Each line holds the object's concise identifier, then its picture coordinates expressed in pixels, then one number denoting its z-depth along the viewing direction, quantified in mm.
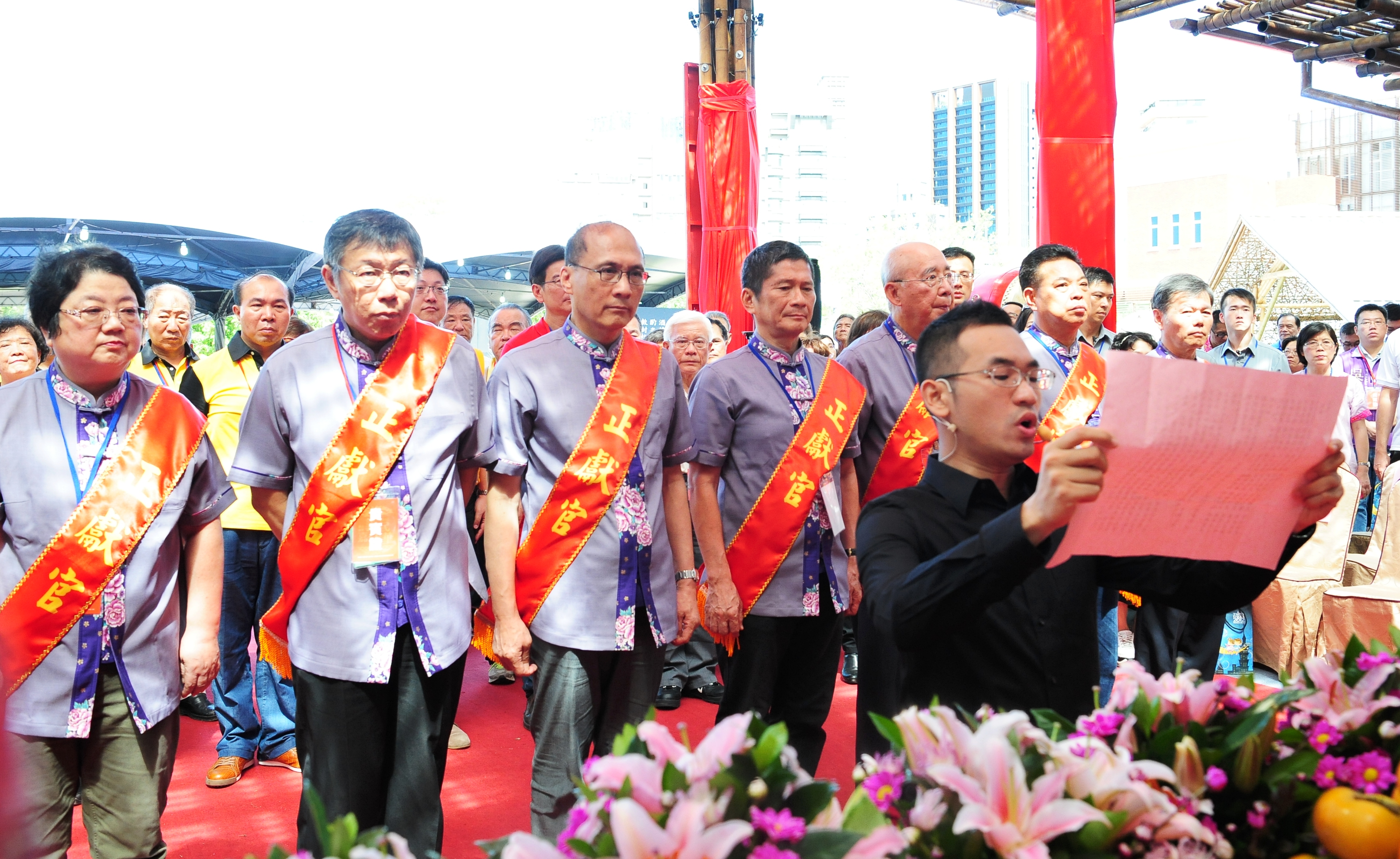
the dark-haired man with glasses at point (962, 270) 4586
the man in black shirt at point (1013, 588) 1573
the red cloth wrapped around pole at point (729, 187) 5648
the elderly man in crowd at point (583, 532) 2396
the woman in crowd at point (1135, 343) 4426
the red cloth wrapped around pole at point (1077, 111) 3998
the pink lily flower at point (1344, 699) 1213
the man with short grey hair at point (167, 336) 3928
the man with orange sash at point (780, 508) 2887
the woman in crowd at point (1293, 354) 6768
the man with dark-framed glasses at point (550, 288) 4031
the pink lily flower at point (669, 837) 848
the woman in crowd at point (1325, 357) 7230
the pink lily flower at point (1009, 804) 927
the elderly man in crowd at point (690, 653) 4348
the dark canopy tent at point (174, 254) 11961
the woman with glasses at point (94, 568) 2033
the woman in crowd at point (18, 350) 4188
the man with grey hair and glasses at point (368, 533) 2191
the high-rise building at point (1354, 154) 43875
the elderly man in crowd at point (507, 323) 4918
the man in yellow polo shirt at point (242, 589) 3500
